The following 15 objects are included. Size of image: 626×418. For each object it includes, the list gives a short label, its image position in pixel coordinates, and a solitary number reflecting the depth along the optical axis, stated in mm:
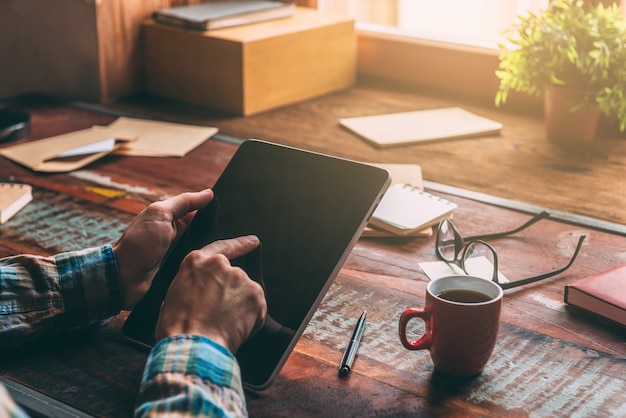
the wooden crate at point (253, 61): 1987
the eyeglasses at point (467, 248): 1119
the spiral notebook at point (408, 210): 1283
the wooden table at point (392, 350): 851
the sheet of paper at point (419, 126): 1773
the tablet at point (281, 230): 911
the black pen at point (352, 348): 906
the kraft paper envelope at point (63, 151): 1623
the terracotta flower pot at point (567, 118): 1704
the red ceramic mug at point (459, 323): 861
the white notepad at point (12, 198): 1373
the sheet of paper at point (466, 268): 1147
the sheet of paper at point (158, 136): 1698
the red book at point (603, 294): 1000
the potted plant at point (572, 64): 1610
